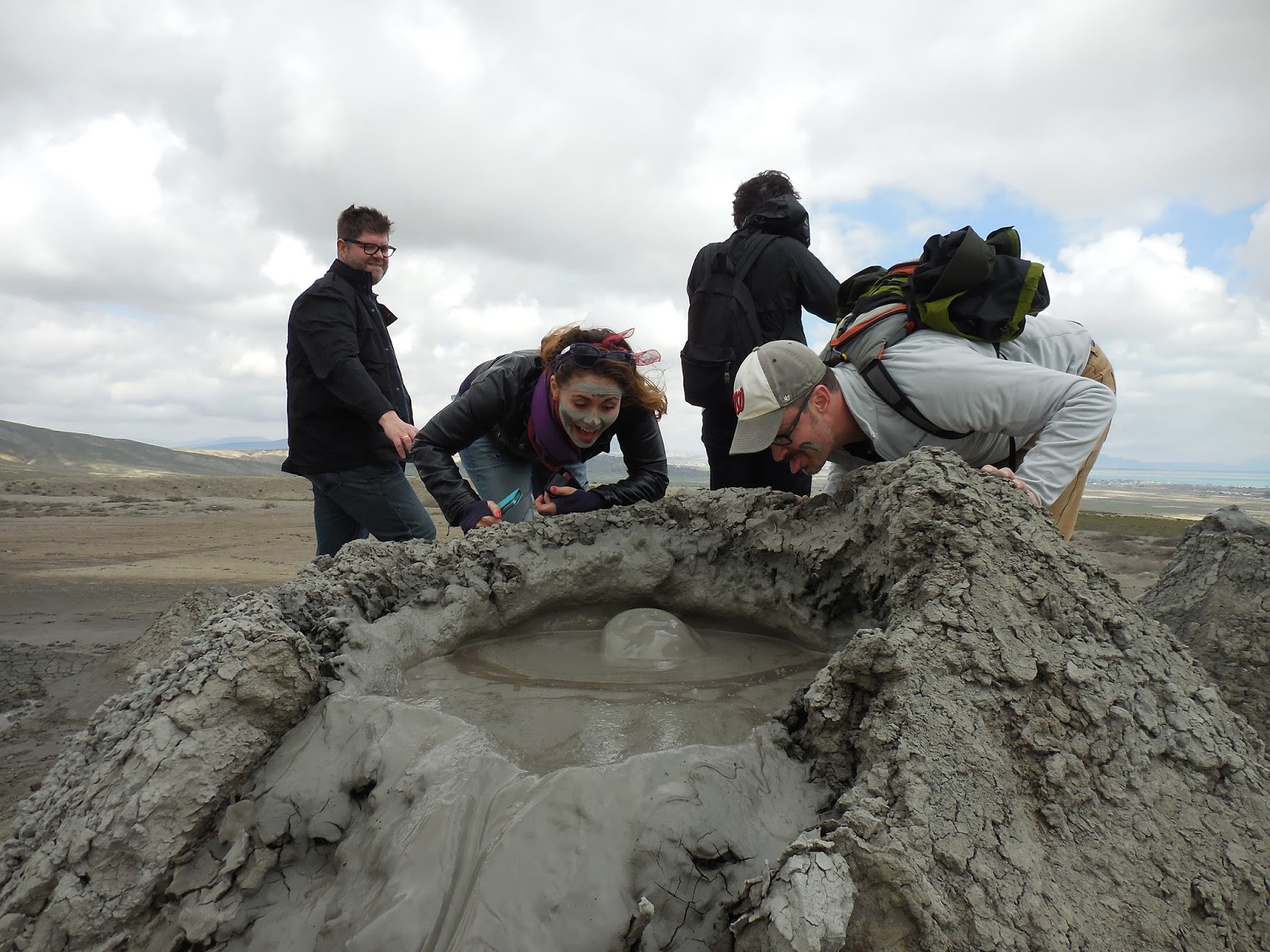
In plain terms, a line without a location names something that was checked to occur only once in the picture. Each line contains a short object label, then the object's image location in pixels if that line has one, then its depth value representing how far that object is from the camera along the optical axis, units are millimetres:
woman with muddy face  2900
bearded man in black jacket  3270
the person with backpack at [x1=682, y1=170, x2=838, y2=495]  3271
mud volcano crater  1408
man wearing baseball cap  2127
